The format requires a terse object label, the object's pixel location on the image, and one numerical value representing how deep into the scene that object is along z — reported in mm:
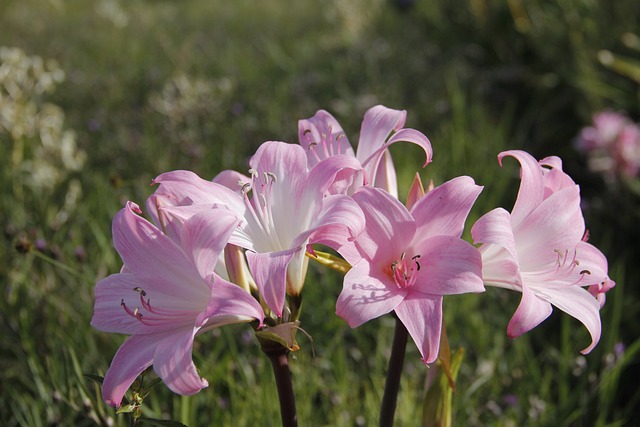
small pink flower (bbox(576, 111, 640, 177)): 1967
